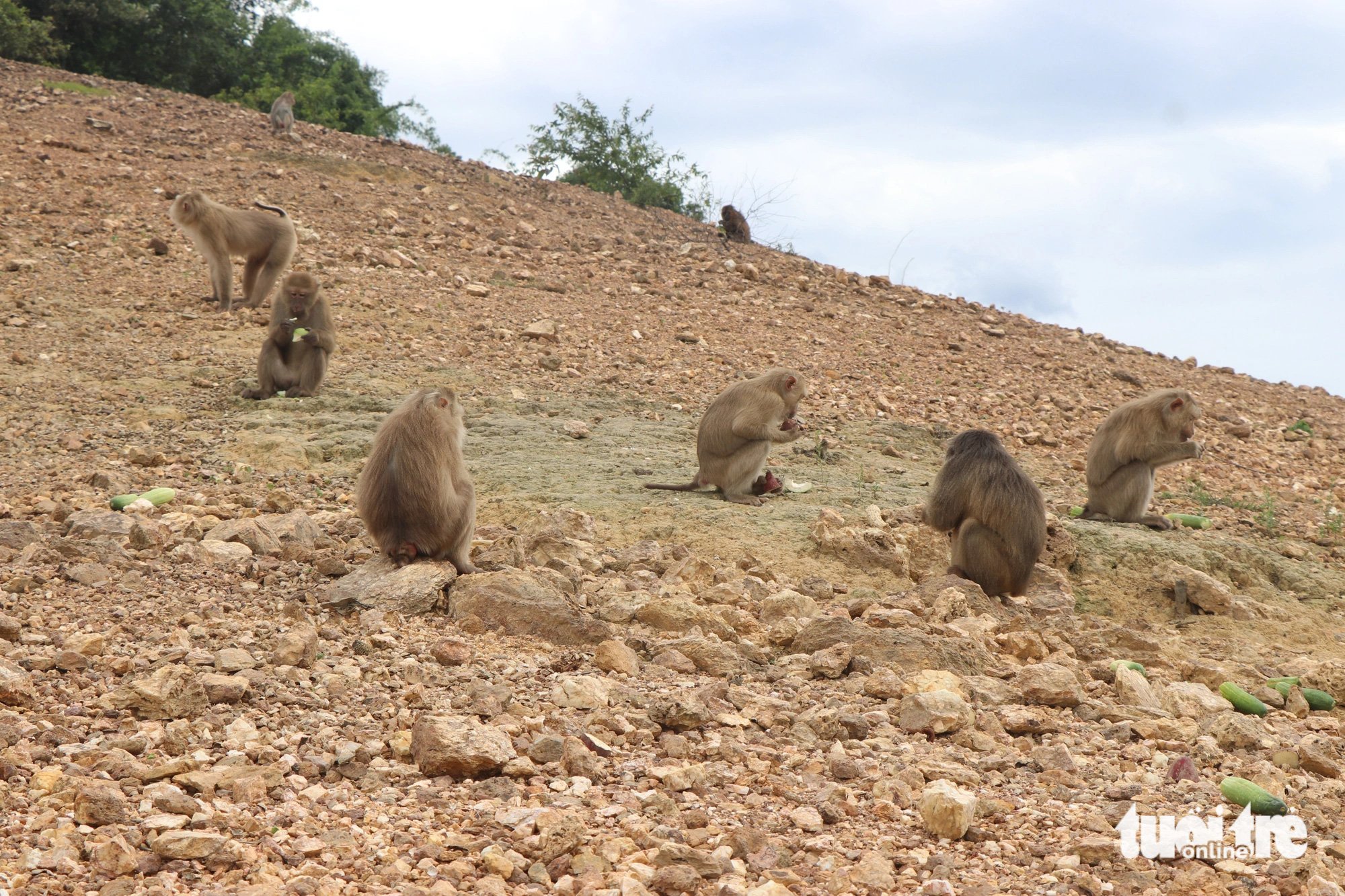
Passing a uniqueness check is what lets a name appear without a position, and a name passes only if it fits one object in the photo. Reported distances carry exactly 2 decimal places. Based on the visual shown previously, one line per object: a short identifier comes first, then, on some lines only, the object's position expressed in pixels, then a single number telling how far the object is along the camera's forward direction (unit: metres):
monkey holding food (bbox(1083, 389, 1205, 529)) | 10.09
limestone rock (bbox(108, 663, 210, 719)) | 4.29
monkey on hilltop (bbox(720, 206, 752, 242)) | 21.89
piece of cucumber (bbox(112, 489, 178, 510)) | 7.12
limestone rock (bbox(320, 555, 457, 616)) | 5.81
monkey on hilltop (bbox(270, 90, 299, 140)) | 21.41
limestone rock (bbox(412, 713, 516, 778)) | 4.07
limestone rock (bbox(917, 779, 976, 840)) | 3.93
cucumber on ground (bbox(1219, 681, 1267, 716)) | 5.70
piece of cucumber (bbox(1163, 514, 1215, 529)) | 10.49
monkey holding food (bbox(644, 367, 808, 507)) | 9.39
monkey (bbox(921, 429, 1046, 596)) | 7.55
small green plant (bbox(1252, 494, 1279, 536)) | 10.97
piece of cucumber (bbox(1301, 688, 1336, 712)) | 6.03
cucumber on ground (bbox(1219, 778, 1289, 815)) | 4.14
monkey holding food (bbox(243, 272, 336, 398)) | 11.30
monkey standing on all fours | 14.38
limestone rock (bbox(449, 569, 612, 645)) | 5.64
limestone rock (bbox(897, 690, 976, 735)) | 4.87
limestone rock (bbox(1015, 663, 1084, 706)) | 5.36
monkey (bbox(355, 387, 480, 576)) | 6.21
